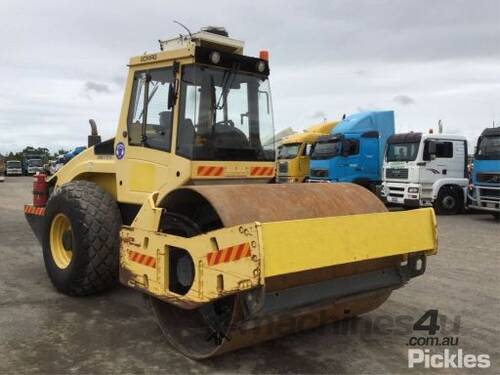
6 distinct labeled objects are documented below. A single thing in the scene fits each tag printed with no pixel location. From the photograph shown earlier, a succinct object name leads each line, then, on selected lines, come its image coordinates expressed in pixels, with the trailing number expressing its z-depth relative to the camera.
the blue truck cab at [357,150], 16.69
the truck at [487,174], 13.40
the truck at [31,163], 44.28
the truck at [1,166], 36.27
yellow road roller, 3.67
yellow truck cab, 19.36
